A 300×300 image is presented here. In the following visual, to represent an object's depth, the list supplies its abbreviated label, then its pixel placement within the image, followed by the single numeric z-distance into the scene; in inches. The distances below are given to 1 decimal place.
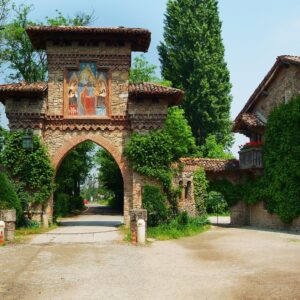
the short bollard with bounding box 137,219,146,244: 571.2
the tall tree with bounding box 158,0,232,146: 1455.5
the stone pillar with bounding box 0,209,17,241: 575.5
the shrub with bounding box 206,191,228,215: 1527.6
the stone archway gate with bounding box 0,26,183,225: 748.6
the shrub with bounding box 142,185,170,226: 718.5
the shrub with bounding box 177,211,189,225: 727.4
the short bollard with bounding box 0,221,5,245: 542.8
